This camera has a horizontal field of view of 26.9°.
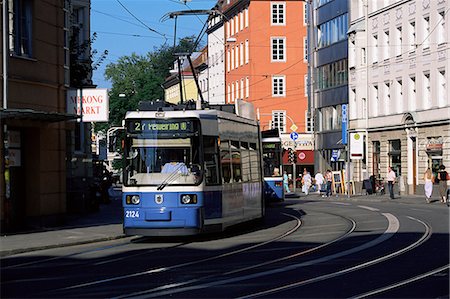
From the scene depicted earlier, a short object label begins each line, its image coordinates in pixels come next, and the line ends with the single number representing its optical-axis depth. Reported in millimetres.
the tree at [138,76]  97575
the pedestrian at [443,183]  44750
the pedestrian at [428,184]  46031
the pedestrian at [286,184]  61903
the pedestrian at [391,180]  51250
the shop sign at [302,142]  88938
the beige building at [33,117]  24906
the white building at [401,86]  54094
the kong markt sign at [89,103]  27672
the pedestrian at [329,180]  58906
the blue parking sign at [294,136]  64769
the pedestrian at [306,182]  62250
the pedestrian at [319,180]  63469
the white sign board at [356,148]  57125
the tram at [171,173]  21453
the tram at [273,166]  42281
